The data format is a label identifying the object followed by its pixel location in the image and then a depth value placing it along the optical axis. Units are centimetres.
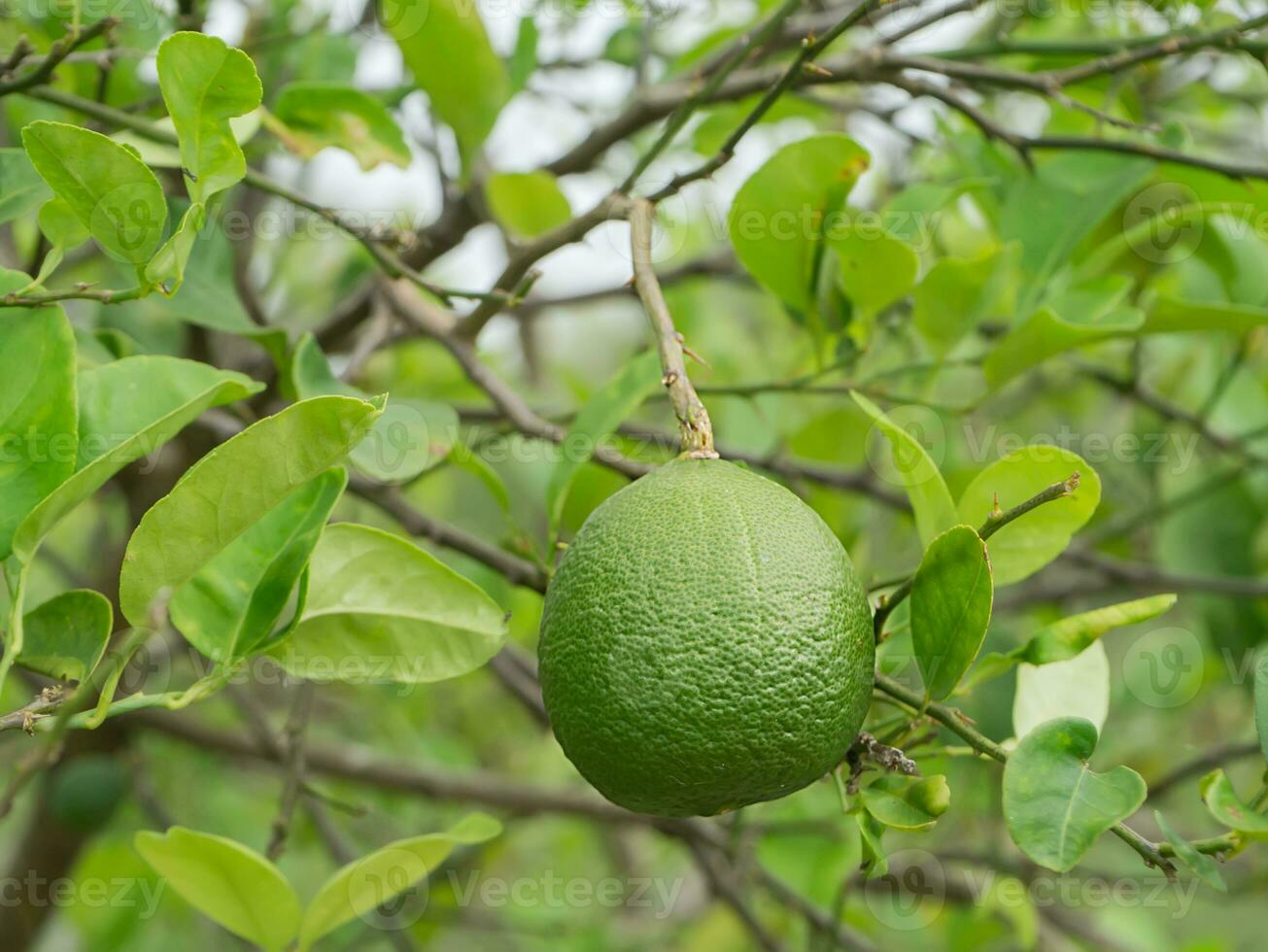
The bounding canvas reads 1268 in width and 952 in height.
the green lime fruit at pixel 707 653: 52
